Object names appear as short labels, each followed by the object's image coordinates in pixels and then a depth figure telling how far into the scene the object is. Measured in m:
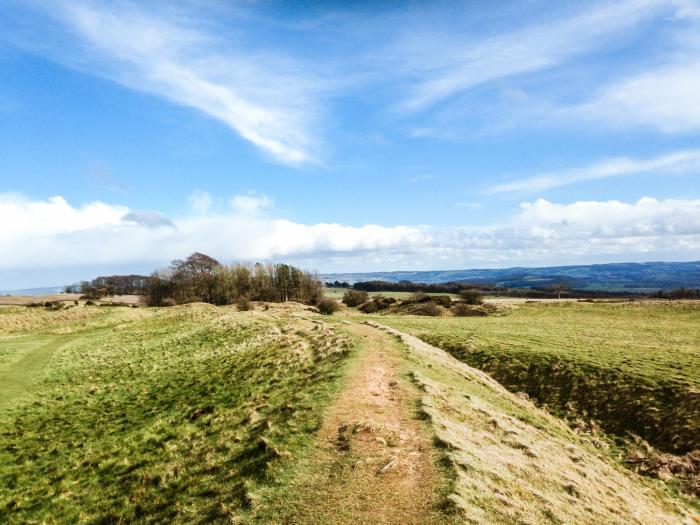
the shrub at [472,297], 85.25
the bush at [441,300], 86.23
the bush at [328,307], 90.96
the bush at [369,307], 96.94
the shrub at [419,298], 90.12
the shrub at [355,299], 109.69
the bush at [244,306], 83.46
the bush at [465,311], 75.46
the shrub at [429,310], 79.06
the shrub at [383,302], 97.88
